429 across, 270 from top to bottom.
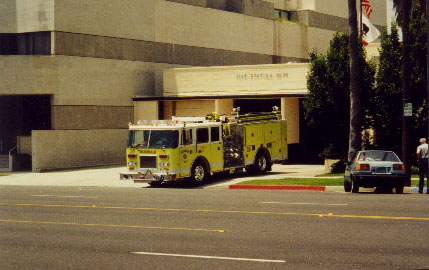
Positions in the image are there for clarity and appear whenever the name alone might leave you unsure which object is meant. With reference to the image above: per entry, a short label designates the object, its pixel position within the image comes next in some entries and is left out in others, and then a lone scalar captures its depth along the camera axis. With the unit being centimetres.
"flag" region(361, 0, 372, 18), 5042
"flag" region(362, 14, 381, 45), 4425
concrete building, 4128
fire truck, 2811
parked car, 2355
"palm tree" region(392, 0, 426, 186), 2531
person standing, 2377
